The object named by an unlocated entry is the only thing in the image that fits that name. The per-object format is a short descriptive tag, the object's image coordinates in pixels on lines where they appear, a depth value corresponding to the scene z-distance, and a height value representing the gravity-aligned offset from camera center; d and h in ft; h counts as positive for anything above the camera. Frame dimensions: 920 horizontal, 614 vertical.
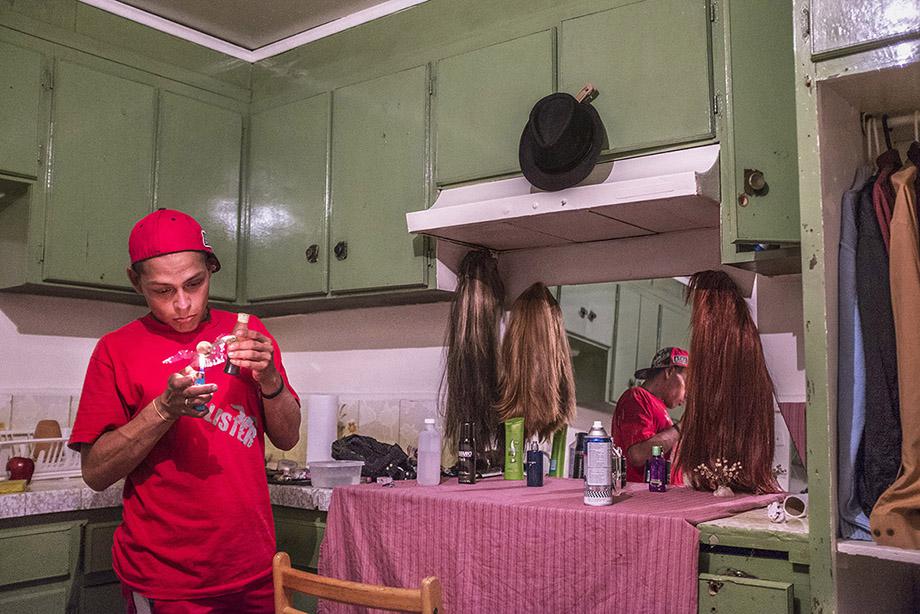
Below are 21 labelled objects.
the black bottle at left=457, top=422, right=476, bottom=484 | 9.27 -0.79
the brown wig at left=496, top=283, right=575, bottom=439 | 10.00 +0.28
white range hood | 7.97 +1.89
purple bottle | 8.47 -0.81
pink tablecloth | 6.70 -1.36
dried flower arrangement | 8.32 -0.81
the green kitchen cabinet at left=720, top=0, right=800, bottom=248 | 7.75 +2.49
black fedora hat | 8.50 +2.57
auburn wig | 8.39 +0.01
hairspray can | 7.59 -0.72
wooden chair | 4.87 -1.22
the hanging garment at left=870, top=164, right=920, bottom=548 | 5.77 +0.05
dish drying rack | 10.77 -0.87
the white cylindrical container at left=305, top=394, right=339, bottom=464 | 11.66 -0.50
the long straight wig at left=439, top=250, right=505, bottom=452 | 10.18 +0.50
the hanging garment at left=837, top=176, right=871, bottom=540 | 6.11 +0.04
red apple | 9.87 -0.93
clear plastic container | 9.64 -0.94
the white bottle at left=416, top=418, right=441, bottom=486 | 9.20 -0.73
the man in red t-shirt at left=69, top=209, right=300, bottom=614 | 6.99 -0.47
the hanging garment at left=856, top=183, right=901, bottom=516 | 5.99 +0.14
